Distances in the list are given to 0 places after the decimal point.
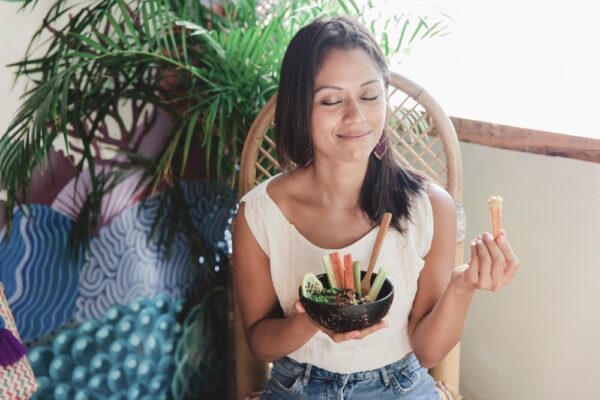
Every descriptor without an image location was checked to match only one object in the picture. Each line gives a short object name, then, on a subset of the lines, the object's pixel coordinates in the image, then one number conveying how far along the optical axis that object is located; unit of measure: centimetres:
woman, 107
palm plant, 138
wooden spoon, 101
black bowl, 90
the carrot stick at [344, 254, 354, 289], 98
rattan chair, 134
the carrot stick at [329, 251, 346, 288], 100
